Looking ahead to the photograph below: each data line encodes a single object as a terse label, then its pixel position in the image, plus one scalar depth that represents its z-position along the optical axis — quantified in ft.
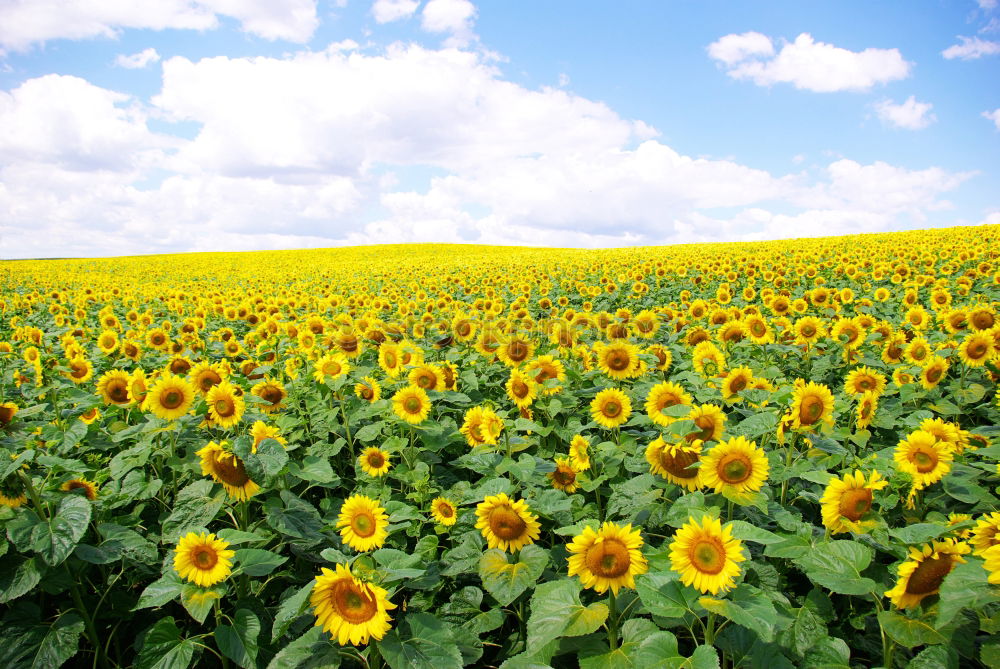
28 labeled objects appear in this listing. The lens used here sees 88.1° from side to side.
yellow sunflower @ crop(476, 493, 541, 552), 8.18
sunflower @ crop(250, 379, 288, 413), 12.46
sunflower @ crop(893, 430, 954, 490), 8.48
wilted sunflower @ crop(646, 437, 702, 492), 8.31
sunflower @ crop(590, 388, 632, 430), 11.60
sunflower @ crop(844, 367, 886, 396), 12.64
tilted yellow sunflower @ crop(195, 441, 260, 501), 8.71
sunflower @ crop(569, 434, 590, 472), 10.43
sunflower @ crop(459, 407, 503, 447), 11.21
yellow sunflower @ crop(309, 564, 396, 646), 6.37
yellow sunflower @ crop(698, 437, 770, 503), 7.50
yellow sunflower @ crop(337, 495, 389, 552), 8.50
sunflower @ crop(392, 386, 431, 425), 11.96
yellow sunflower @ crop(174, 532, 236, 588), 7.45
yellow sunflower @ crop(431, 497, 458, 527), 9.47
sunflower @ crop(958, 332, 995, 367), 13.98
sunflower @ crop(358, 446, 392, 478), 11.27
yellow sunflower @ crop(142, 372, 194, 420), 10.87
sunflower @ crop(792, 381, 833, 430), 9.32
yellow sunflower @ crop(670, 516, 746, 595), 6.04
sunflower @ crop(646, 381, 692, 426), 10.32
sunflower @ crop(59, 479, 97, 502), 9.46
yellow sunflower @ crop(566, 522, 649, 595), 6.65
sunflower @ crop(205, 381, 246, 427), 10.46
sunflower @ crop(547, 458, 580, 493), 10.62
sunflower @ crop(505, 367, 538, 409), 13.39
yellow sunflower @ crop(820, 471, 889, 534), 7.39
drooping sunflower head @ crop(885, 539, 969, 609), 6.17
